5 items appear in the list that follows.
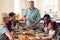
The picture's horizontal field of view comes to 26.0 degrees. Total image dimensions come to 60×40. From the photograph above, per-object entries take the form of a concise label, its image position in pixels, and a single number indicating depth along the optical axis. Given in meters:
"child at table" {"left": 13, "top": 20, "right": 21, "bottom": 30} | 4.61
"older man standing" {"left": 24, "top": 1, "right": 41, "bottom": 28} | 4.75
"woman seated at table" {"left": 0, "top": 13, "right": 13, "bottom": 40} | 3.49
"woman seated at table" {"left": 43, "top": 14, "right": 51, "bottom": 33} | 4.42
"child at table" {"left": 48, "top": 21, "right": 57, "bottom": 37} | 3.94
